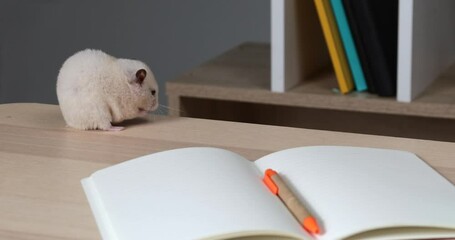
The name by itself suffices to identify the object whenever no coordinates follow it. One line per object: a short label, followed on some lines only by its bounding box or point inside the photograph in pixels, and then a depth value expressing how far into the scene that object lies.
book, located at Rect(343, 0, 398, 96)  1.57
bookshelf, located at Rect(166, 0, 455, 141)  1.57
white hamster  1.21
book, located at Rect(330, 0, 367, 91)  1.59
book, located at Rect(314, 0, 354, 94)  1.59
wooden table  1.05
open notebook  0.99
